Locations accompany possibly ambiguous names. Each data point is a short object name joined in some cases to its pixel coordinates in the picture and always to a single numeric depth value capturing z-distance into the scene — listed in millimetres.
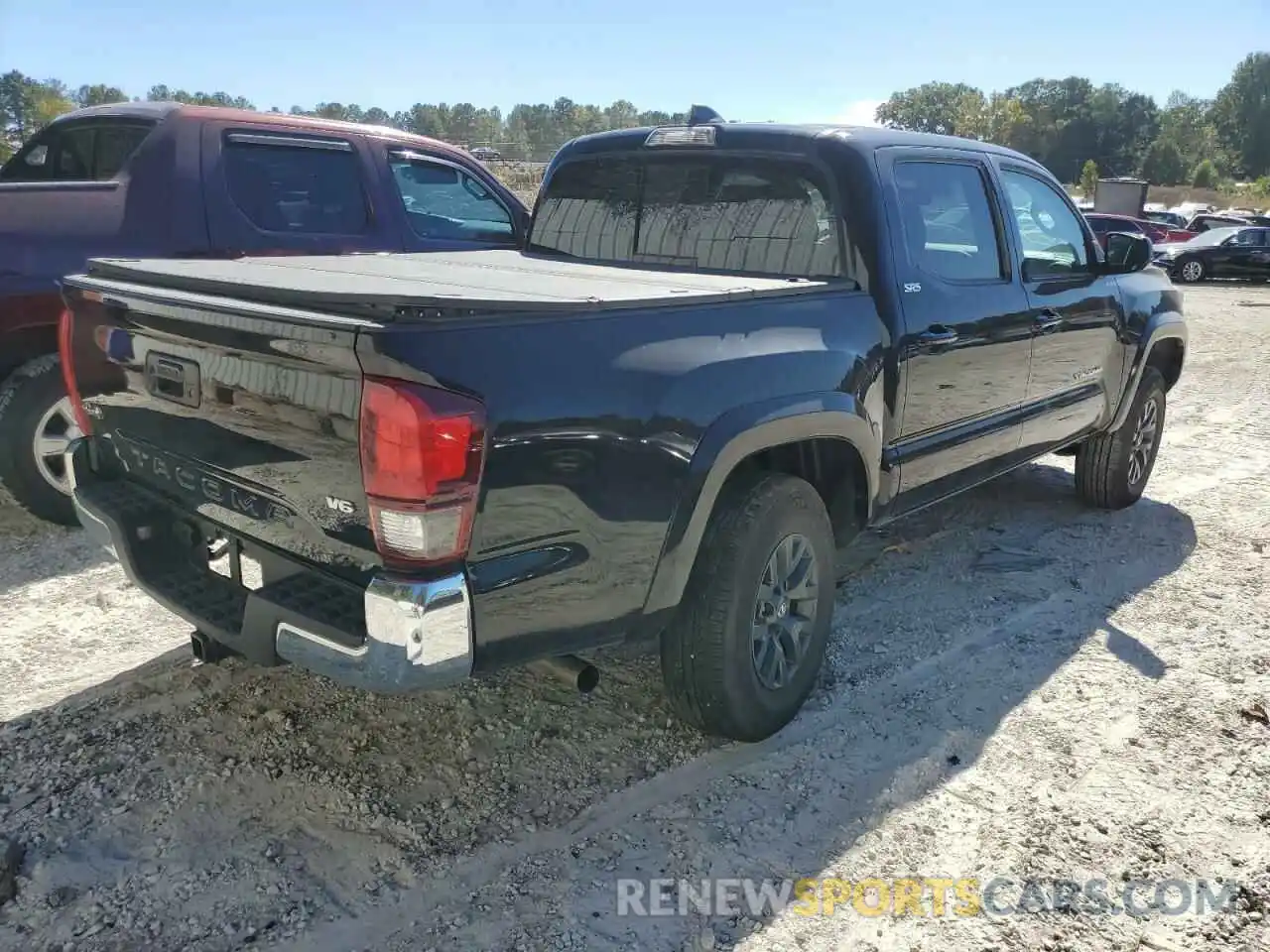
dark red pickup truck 4695
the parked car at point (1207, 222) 27234
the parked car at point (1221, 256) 21312
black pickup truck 2268
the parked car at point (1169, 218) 29500
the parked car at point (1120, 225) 23344
